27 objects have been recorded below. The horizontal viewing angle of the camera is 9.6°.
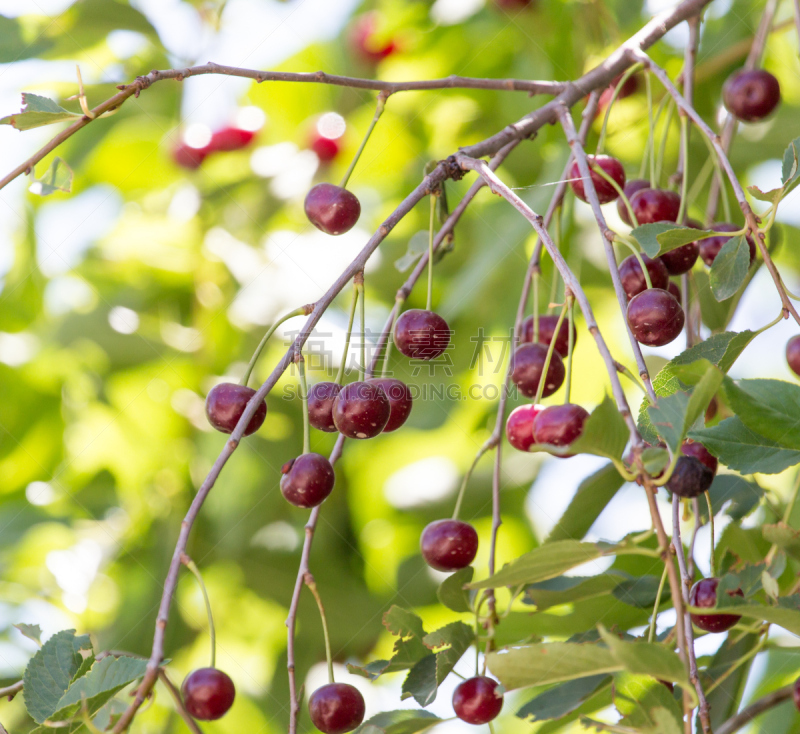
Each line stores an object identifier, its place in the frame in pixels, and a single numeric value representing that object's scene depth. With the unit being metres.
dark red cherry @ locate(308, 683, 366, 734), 1.36
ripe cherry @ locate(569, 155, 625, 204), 1.39
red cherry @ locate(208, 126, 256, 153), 1.95
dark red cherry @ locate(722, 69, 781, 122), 1.43
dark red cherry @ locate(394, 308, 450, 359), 1.37
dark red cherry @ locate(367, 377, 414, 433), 1.37
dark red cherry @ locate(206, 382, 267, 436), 1.36
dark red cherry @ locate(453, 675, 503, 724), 1.36
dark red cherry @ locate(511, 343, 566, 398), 1.39
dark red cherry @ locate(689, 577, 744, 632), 1.35
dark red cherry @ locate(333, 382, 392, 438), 1.34
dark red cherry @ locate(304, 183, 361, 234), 1.38
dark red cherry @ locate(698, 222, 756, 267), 1.41
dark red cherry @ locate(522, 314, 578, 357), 1.39
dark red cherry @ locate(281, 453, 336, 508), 1.35
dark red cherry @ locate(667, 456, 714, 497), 1.31
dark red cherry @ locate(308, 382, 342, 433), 1.37
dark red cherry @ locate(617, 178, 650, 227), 1.41
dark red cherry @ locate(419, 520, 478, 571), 1.39
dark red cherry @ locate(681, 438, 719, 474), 1.36
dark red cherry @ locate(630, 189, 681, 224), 1.39
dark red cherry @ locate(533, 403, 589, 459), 1.32
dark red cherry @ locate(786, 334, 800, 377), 1.41
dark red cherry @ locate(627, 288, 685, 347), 1.34
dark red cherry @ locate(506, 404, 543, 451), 1.37
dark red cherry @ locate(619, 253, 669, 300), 1.37
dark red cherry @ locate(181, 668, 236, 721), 1.34
